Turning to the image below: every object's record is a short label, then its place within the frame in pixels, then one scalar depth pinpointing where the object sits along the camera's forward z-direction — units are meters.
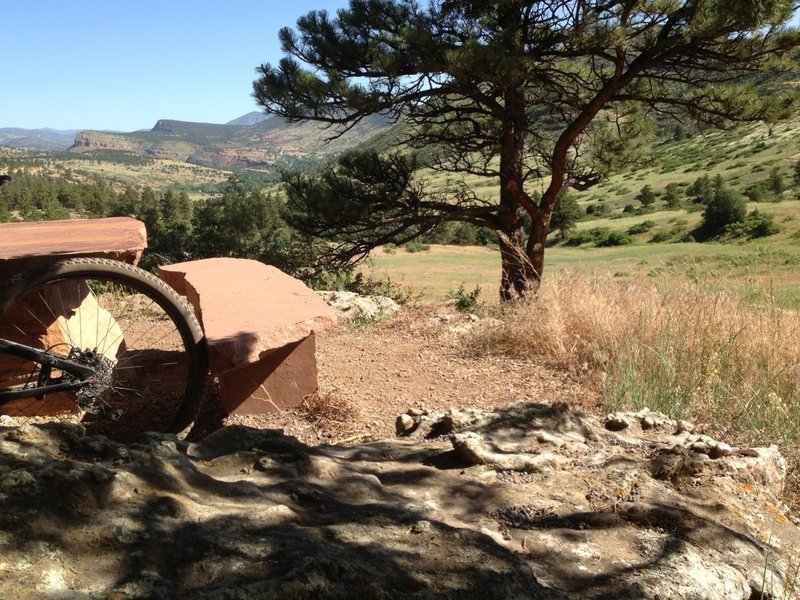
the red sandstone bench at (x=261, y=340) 3.01
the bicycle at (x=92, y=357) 2.68
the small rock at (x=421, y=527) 1.52
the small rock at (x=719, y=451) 2.30
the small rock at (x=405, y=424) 2.82
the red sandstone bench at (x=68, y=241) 3.00
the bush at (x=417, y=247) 32.11
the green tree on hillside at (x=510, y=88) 7.63
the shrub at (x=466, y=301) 7.98
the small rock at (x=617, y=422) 2.67
